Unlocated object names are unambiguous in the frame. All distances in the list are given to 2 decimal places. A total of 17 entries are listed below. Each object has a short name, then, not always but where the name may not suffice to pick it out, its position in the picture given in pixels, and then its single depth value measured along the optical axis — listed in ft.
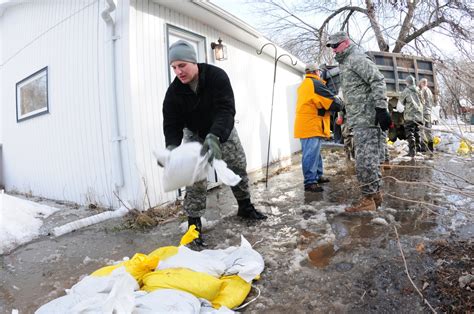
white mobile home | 13.47
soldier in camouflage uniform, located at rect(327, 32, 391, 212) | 10.72
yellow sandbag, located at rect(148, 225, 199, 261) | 6.96
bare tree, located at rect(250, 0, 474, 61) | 53.47
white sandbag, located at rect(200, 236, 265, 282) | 6.59
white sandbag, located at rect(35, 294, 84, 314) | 5.26
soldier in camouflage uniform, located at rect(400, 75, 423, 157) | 22.08
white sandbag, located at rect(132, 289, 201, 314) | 5.07
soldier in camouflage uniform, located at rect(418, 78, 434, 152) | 23.12
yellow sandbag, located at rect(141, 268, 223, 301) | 5.78
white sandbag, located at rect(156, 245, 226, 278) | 6.47
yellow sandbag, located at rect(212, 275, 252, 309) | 5.97
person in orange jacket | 14.83
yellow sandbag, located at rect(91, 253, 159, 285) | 6.28
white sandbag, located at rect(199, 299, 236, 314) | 5.49
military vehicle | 25.32
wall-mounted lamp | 18.01
